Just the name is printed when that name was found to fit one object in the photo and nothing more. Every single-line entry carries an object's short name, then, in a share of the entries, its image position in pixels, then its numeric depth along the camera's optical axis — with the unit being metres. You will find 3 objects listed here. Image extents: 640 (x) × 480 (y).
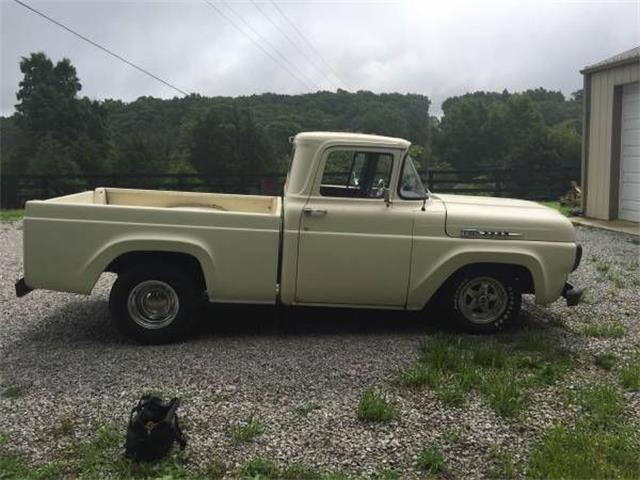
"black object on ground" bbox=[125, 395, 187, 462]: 3.28
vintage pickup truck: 5.06
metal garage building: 11.92
